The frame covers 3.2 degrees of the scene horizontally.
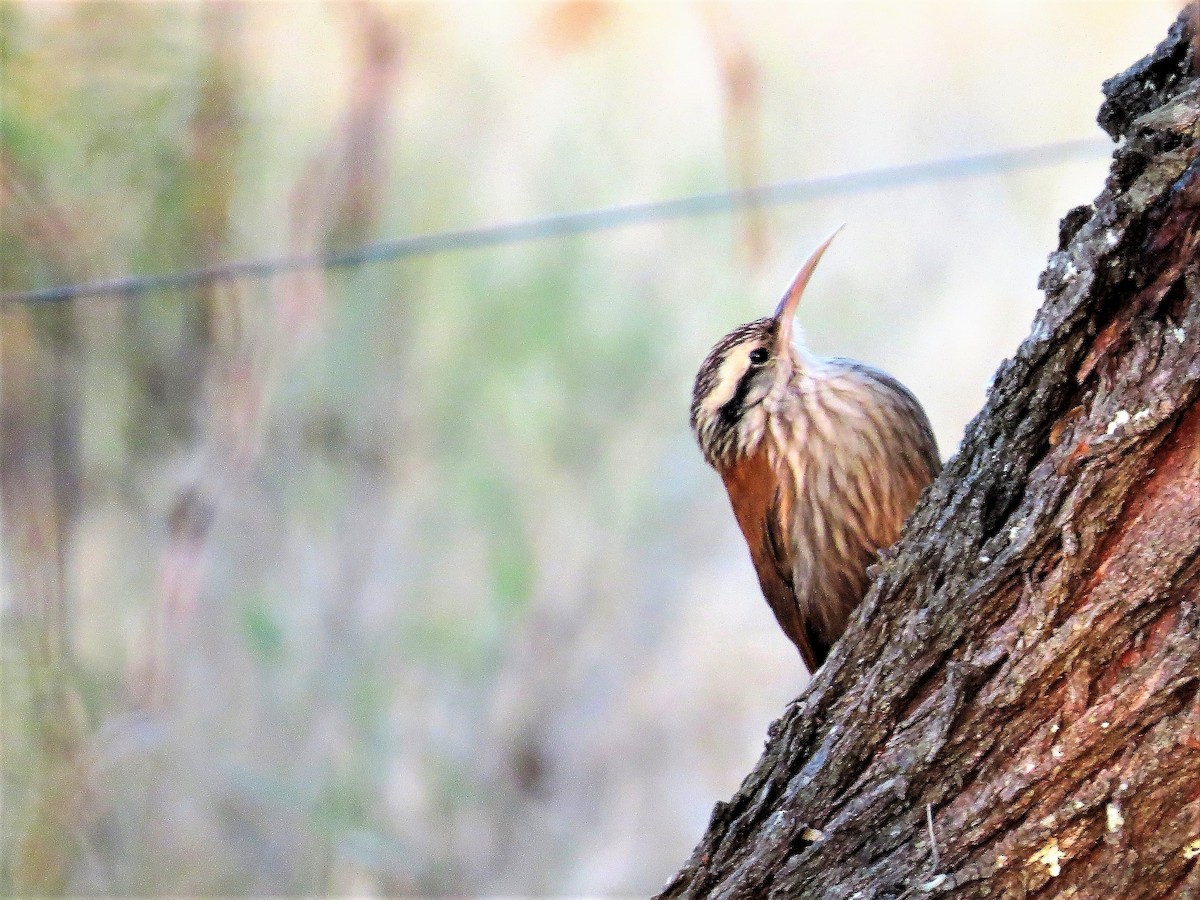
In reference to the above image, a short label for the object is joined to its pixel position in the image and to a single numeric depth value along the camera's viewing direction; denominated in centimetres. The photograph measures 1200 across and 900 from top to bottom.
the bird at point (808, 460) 565
